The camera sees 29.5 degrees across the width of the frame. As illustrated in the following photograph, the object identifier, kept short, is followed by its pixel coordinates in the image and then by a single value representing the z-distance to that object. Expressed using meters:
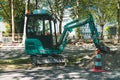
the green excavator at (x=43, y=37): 11.61
